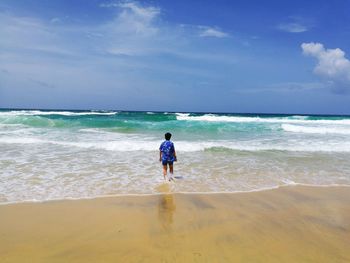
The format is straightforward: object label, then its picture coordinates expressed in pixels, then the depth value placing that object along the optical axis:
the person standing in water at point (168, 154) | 7.98
